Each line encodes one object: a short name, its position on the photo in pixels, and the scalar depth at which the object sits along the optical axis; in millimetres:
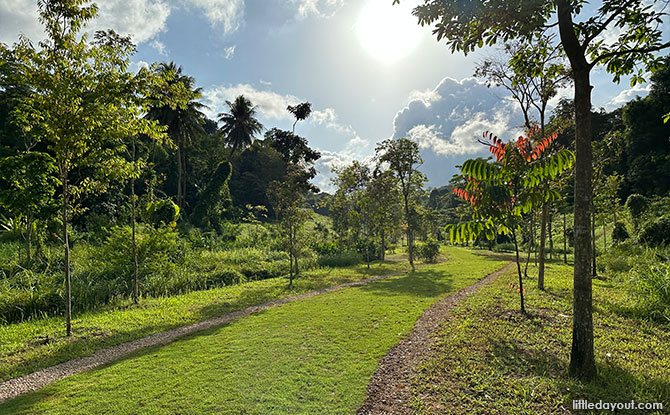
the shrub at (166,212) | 20797
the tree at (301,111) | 25094
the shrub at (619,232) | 21219
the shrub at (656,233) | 12938
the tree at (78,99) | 6984
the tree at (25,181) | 6621
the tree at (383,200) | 22469
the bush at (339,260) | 20797
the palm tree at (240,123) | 41406
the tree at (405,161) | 20844
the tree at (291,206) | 14461
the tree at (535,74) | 5680
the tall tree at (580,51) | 4176
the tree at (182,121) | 29672
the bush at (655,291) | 6574
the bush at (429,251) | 25547
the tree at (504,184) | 5094
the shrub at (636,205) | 21375
